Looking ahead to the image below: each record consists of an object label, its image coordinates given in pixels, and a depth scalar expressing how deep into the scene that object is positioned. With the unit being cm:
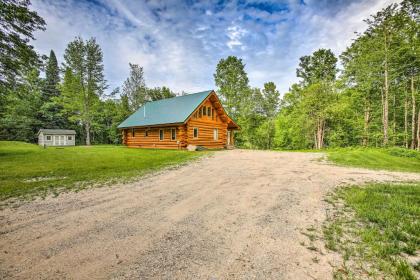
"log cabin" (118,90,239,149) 2056
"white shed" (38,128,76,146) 3475
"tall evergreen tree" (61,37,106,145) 2981
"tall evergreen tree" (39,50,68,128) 3778
